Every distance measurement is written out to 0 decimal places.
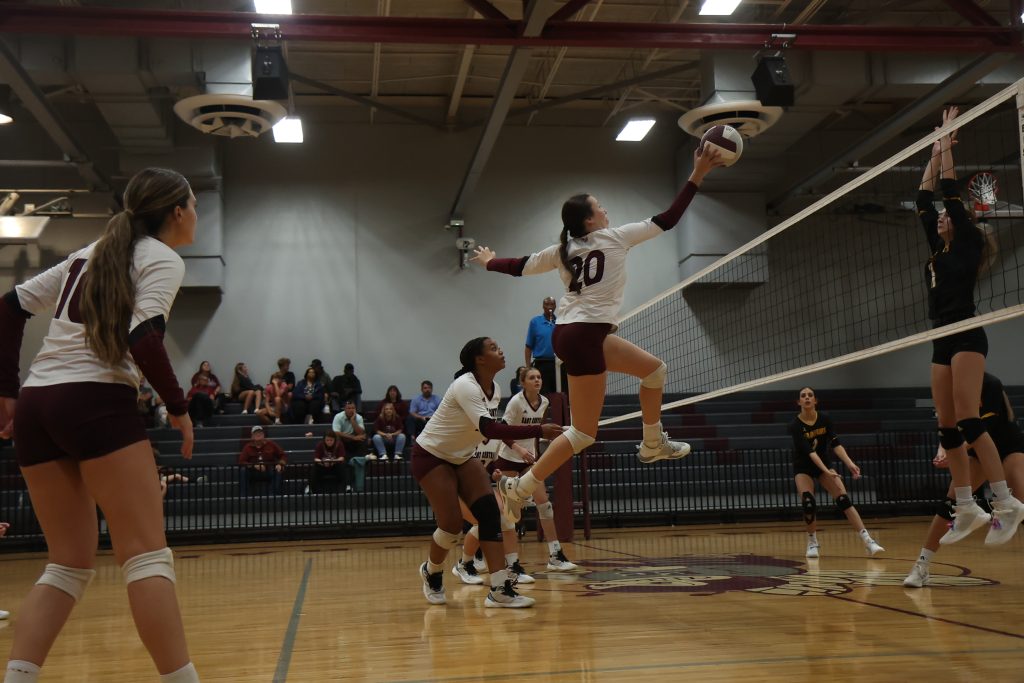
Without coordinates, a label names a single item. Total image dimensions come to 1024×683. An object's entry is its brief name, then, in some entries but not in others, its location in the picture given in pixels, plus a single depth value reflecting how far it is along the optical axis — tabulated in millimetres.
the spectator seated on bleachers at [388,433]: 16078
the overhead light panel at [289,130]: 17156
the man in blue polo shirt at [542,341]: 13588
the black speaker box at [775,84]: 11867
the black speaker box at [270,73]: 10930
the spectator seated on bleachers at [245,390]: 18344
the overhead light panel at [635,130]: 18594
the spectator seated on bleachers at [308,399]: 17859
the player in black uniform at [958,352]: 5652
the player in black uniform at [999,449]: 6387
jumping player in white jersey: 5414
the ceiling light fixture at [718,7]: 12875
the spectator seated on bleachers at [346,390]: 18188
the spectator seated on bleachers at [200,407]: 17531
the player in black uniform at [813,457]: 9445
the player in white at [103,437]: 2799
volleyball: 5258
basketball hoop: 13012
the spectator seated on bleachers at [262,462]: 14125
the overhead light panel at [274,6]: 12633
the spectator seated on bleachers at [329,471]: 14477
